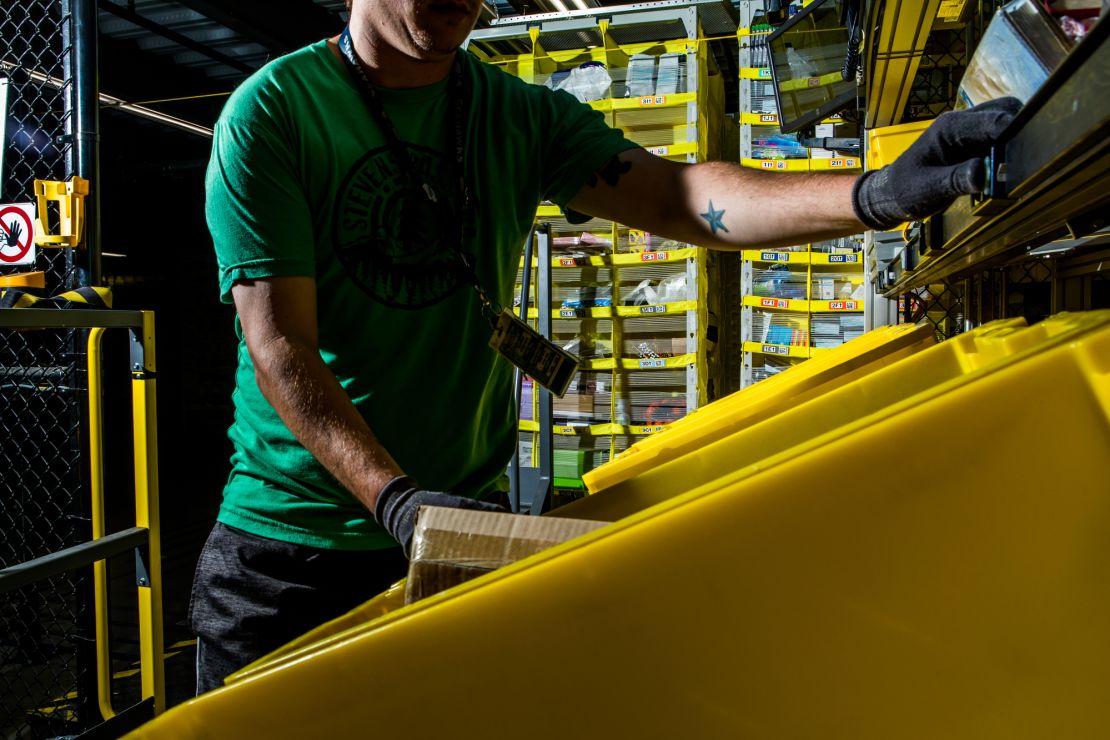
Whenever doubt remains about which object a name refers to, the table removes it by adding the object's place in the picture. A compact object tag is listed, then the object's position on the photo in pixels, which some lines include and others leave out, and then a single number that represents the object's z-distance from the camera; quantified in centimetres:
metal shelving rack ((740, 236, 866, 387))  506
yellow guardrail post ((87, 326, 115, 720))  257
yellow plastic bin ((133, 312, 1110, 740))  57
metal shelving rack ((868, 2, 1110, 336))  57
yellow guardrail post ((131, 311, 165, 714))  247
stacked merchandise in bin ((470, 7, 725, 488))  538
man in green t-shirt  124
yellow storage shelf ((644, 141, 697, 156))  533
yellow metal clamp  288
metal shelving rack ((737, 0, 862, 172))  515
